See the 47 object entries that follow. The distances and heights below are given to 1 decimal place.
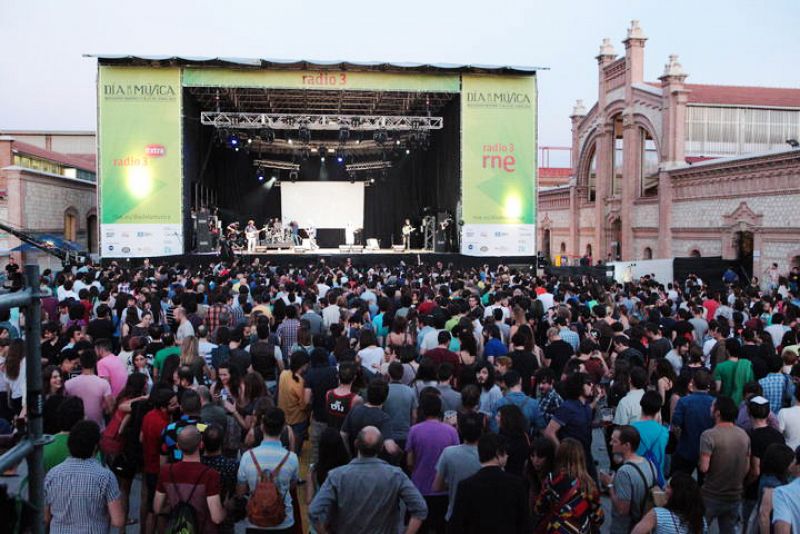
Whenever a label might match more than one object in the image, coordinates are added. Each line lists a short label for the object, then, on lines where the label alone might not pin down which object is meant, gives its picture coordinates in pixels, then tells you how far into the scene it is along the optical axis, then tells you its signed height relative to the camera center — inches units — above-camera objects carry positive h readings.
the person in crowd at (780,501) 149.8 -52.8
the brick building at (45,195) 1035.3 +102.6
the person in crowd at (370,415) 198.1 -44.2
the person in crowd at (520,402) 213.3 -43.4
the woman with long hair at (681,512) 146.8 -52.9
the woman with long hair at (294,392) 244.5 -46.4
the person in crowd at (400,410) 217.5 -46.7
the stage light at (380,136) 941.8 +164.1
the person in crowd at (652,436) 189.0 -47.4
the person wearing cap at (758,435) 194.2 -48.8
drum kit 1127.0 +36.8
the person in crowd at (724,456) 189.9 -53.2
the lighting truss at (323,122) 877.2 +176.5
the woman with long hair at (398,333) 296.8 -31.7
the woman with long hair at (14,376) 207.6 -35.5
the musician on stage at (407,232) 1076.6 +40.2
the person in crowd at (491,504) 149.8 -52.3
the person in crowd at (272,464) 167.8 -49.0
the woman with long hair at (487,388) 224.1 -41.9
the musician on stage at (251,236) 1038.4 +33.3
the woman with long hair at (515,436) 190.9 -48.7
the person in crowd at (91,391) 225.5 -42.2
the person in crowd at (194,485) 162.7 -52.4
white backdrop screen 1267.2 +95.9
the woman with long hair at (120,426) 205.8 -48.9
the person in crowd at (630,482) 165.6 -52.4
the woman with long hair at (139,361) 249.6 -36.4
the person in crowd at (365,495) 156.6 -52.7
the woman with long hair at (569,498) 157.5 -53.8
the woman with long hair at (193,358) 239.9 -34.8
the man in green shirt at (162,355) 265.1 -36.3
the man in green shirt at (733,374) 258.8 -42.5
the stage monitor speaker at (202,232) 902.4 +33.8
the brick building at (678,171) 849.5 +125.7
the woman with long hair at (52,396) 181.0 -39.4
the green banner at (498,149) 884.6 +138.1
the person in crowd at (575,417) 200.8 -45.2
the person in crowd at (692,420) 214.1 -49.1
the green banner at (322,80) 834.8 +215.2
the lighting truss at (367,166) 1221.0 +162.1
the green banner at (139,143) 825.5 +135.5
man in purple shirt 189.0 -51.4
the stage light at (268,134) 925.8 +163.4
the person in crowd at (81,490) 157.4 -51.9
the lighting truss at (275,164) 1207.6 +162.7
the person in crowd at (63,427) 174.6 -42.9
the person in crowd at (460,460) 175.0 -50.2
